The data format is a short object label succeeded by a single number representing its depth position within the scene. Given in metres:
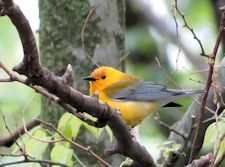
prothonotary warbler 6.96
